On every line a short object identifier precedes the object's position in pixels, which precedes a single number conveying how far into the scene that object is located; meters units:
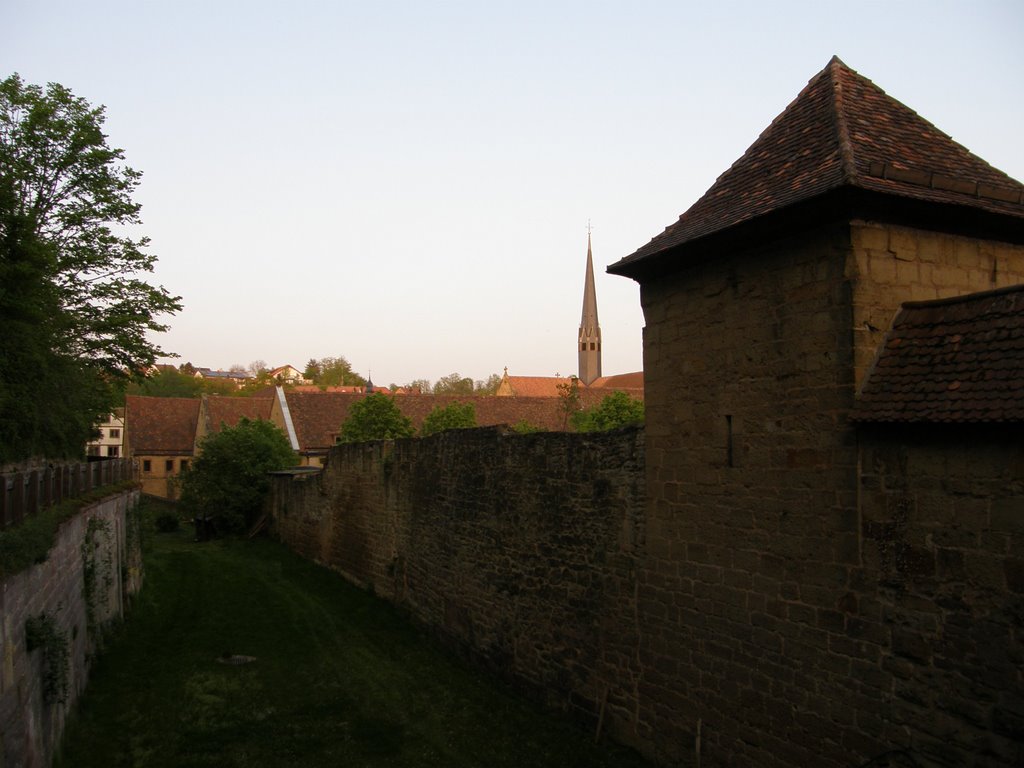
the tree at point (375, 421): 37.66
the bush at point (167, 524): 32.38
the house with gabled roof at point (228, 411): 47.97
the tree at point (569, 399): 43.97
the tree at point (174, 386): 85.67
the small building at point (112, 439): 67.56
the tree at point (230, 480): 28.42
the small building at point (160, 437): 48.16
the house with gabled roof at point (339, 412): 44.16
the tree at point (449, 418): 37.00
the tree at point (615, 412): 33.06
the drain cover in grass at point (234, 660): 12.33
